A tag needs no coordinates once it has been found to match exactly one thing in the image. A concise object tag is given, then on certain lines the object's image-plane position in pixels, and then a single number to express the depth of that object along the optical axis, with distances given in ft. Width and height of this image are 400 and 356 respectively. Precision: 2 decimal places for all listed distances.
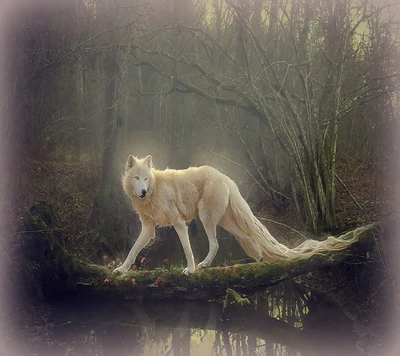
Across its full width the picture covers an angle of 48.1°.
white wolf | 18.48
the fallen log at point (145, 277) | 18.45
